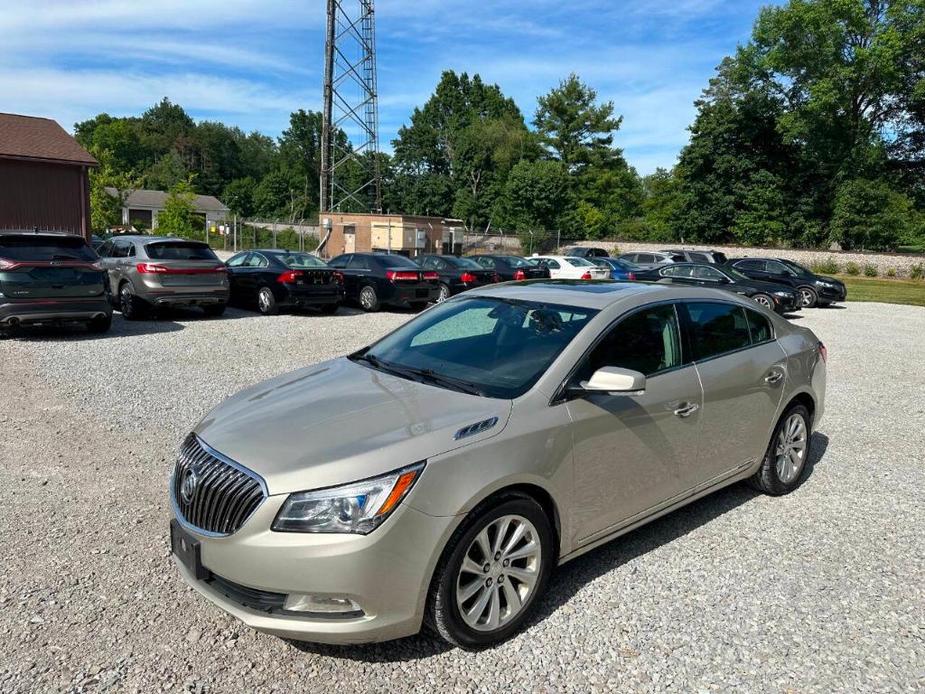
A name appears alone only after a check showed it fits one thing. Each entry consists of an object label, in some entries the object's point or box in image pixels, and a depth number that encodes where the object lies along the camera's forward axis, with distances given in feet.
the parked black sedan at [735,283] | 59.16
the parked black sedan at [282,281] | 46.96
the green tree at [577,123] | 201.05
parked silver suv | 40.52
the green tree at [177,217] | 129.59
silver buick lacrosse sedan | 8.64
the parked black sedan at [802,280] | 69.56
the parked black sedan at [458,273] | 62.18
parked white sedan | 75.52
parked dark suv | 32.04
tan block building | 130.72
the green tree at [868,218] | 141.08
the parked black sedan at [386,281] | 52.90
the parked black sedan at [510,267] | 67.46
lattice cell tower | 133.39
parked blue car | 78.40
